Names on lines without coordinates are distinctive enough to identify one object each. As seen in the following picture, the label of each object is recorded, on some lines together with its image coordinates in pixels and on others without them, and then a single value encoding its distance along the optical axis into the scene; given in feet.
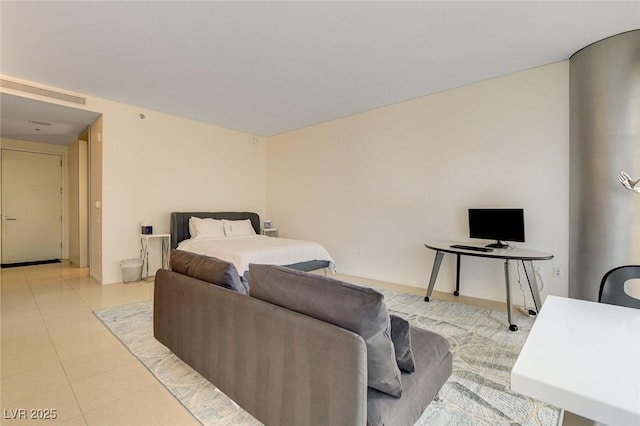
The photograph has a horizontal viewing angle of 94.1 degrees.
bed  12.80
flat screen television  10.92
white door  19.35
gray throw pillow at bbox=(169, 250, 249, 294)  6.09
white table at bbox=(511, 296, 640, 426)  2.28
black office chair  5.00
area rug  5.53
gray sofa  3.76
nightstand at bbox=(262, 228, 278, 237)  20.45
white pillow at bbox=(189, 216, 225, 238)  16.12
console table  9.29
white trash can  14.82
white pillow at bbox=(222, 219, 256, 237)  17.25
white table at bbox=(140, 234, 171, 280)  15.56
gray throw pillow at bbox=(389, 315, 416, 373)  4.45
